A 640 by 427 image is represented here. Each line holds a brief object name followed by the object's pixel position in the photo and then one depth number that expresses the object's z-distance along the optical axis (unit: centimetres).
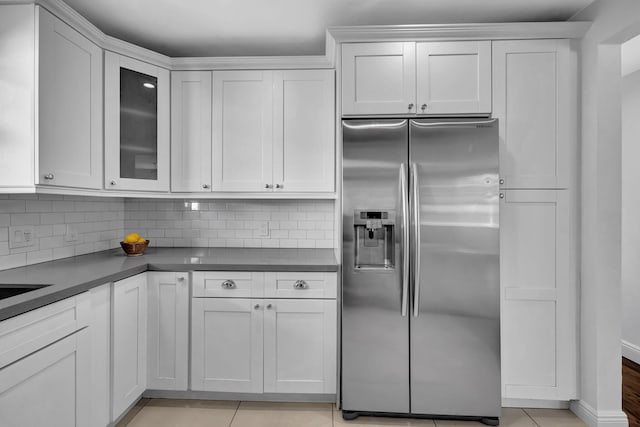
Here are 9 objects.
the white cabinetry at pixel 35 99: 179
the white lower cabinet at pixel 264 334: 234
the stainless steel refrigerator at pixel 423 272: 216
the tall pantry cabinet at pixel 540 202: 231
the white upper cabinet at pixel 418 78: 230
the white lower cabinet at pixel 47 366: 137
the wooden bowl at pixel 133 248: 259
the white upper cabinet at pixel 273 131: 272
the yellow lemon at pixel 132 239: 261
